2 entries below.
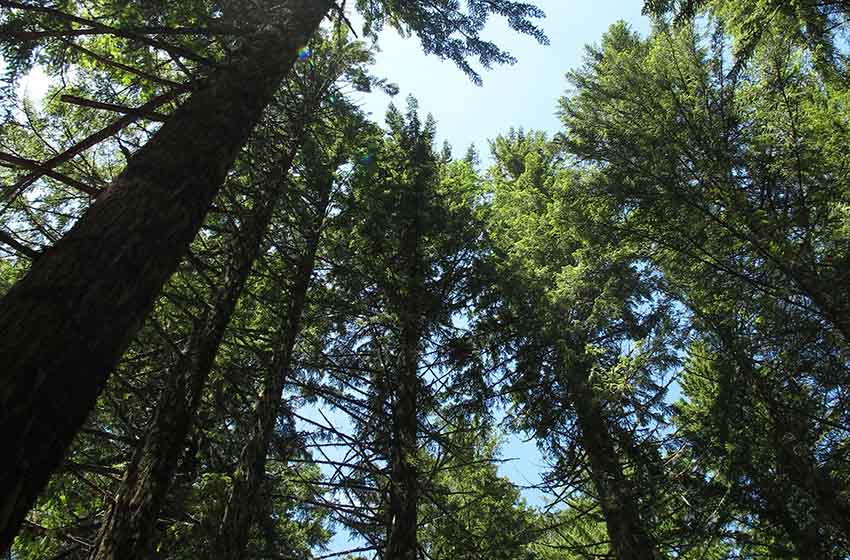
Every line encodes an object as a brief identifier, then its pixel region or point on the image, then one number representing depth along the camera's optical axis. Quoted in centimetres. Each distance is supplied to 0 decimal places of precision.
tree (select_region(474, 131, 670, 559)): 751
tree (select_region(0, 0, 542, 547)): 154
